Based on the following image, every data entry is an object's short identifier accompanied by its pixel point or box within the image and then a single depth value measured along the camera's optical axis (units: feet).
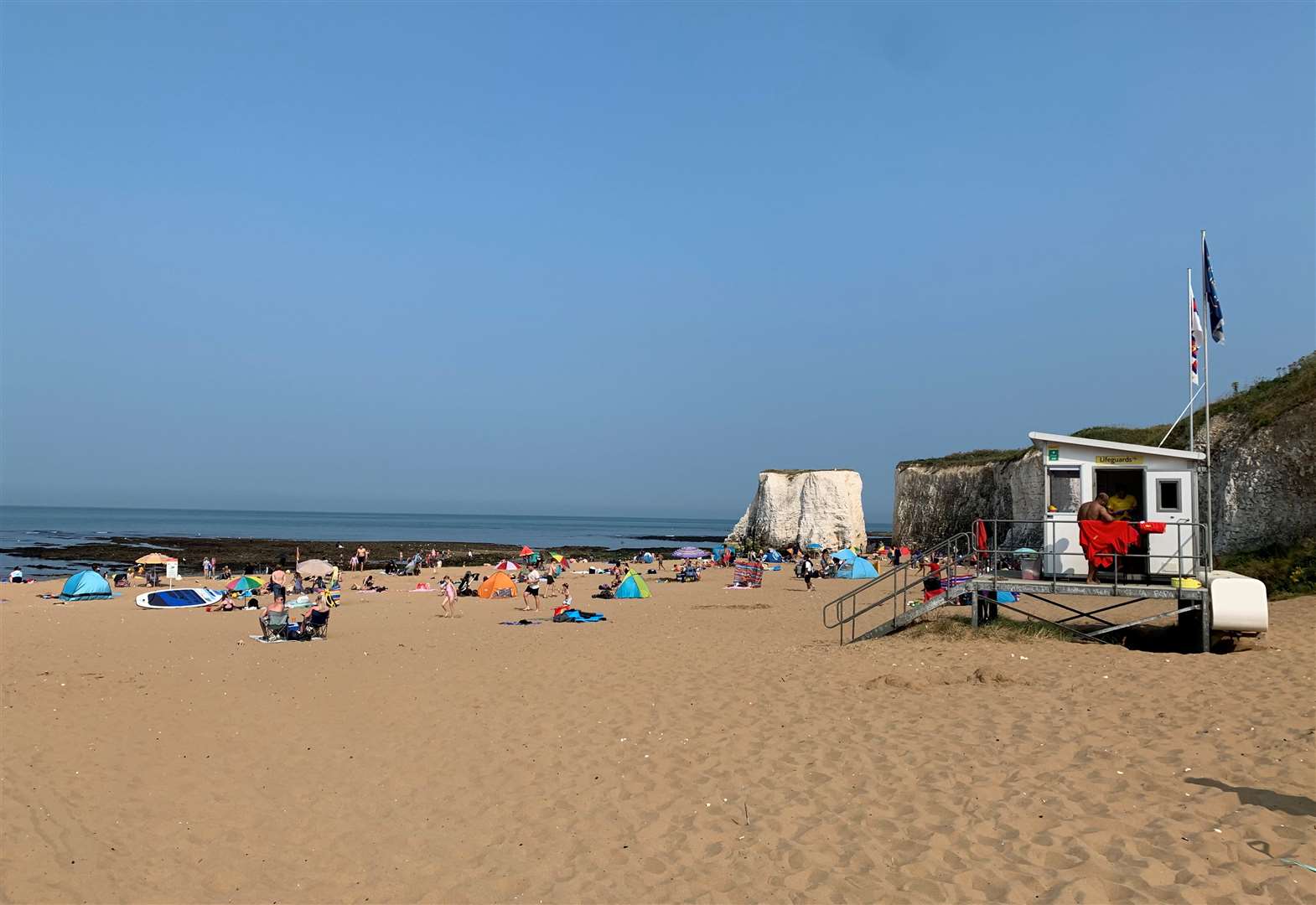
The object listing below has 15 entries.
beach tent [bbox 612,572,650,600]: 88.17
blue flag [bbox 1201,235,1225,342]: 52.13
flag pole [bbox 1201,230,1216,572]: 52.03
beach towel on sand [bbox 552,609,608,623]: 66.95
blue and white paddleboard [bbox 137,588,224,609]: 78.54
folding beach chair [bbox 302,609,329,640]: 57.36
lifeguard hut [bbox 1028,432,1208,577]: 44.78
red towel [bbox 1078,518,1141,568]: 42.34
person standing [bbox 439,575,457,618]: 73.97
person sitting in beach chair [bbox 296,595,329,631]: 58.75
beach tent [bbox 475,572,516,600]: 89.92
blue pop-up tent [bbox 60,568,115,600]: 88.12
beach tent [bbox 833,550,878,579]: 118.52
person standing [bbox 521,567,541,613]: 75.31
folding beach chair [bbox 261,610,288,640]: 56.35
